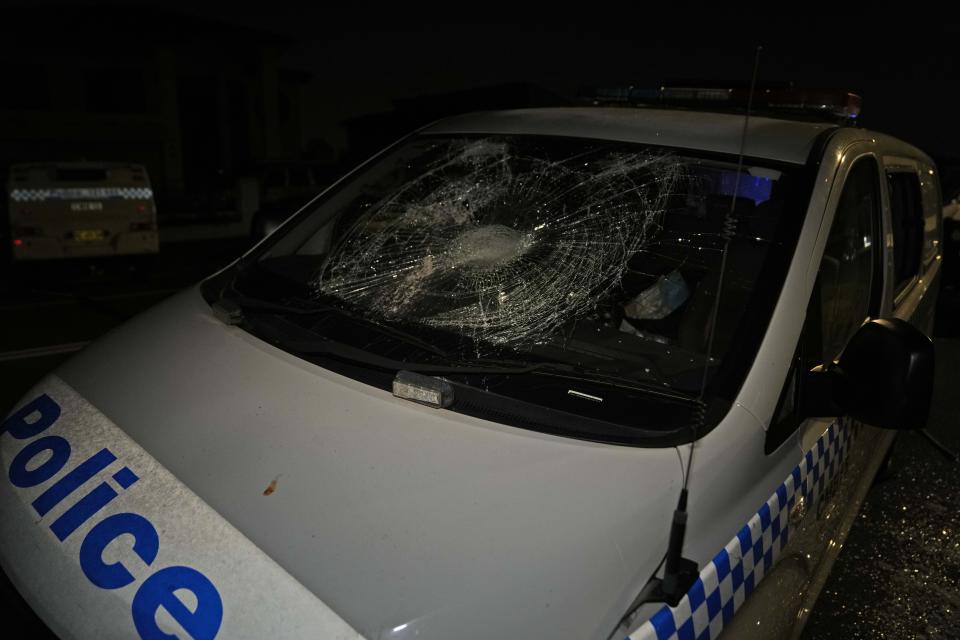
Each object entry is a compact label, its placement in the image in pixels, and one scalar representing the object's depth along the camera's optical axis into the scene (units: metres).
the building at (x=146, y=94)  17.88
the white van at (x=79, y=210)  7.82
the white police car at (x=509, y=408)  1.10
